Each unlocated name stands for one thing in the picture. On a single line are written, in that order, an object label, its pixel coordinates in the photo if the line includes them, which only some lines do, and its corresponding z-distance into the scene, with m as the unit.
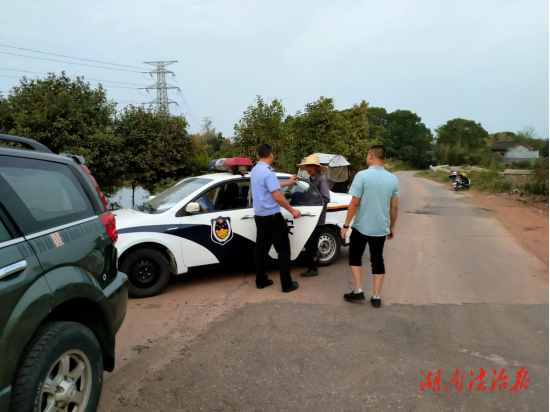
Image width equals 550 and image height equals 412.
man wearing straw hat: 6.27
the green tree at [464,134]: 84.19
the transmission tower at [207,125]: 56.43
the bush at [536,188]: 16.06
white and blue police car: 5.15
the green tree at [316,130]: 13.70
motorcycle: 23.59
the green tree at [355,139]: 14.41
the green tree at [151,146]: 12.73
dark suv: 2.03
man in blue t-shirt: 4.77
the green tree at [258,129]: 13.08
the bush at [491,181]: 21.07
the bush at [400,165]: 68.93
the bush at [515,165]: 38.74
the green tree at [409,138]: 84.62
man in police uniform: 5.13
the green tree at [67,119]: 10.78
